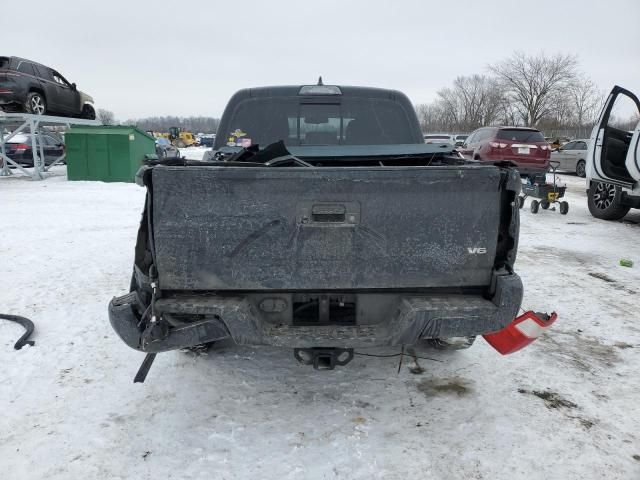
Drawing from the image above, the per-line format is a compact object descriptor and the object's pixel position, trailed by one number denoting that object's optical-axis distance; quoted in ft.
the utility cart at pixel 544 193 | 33.68
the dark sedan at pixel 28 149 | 61.65
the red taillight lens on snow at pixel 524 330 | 8.07
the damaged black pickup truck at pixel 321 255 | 7.76
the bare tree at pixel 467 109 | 200.66
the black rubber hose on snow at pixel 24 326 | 11.89
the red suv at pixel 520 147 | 43.98
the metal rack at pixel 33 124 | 47.29
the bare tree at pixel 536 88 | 170.81
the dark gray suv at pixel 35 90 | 46.46
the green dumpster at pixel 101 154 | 51.31
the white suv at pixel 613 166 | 24.72
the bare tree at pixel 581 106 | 159.02
